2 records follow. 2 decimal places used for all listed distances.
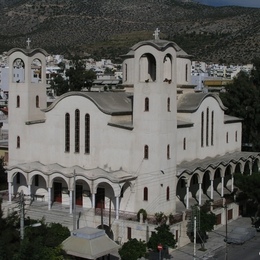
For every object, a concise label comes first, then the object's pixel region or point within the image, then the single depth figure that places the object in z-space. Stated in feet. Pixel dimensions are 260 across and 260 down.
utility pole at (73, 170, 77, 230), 102.00
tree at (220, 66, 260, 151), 160.75
